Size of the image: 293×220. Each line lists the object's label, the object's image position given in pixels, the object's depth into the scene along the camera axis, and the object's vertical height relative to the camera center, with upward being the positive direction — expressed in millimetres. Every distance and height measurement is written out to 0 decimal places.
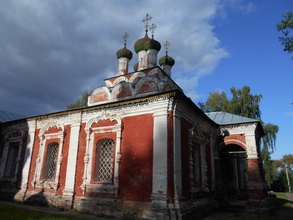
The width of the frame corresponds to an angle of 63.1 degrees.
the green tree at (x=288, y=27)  6352 +3953
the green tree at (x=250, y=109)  19484 +5369
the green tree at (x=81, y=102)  22062 +6446
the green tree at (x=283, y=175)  33603 +350
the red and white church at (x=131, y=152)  7172 +783
